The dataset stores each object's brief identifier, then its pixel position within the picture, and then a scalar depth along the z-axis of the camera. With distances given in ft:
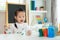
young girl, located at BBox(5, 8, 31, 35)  3.44
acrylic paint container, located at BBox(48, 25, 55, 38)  3.53
